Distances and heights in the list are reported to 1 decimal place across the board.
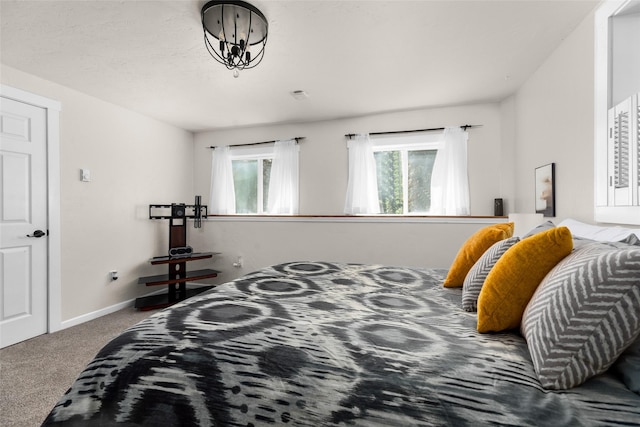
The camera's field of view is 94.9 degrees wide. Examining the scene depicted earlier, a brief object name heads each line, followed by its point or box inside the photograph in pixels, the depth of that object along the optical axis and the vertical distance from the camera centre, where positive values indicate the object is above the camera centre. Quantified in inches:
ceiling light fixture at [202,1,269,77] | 70.5 +48.5
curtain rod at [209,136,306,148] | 162.8 +40.9
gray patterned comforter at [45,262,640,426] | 28.9 -18.4
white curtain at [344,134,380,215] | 151.0 +16.3
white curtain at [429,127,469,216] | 137.3 +17.7
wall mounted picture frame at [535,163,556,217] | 95.3 +7.7
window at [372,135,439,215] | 148.5 +20.9
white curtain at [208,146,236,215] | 176.7 +17.2
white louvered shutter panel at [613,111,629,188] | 62.4 +13.8
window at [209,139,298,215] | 165.6 +19.6
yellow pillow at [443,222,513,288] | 67.7 -9.1
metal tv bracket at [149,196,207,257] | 152.7 -3.5
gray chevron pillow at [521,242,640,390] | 29.6 -11.5
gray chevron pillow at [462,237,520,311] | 52.9 -11.5
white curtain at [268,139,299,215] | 163.0 +19.0
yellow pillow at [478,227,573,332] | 41.6 -9.7
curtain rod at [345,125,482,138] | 138.0 +40.7
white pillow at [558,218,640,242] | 49.3 -3.7
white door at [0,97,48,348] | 99.6 -3.2
